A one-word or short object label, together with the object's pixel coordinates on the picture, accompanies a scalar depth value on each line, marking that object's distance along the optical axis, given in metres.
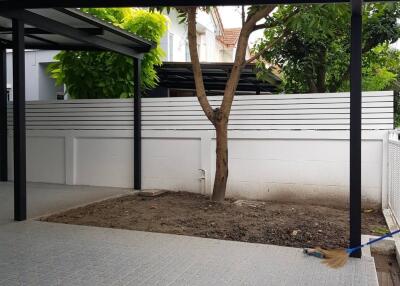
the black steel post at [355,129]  4.88
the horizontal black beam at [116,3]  5.08
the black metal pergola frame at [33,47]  6.56
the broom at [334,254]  4.77
